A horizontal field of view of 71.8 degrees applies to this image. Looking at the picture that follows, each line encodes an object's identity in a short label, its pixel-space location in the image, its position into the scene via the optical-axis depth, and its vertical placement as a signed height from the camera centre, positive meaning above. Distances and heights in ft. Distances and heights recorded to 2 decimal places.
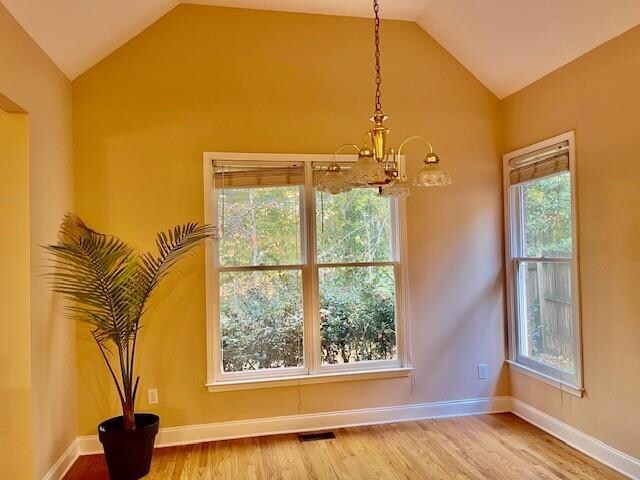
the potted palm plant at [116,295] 8.92 -0.83
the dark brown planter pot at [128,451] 8.86 -3.97
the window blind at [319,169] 11.67 +2.17
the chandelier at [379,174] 5.95 +1.09
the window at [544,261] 10.30 -0.37
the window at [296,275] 11.31 -0.62
